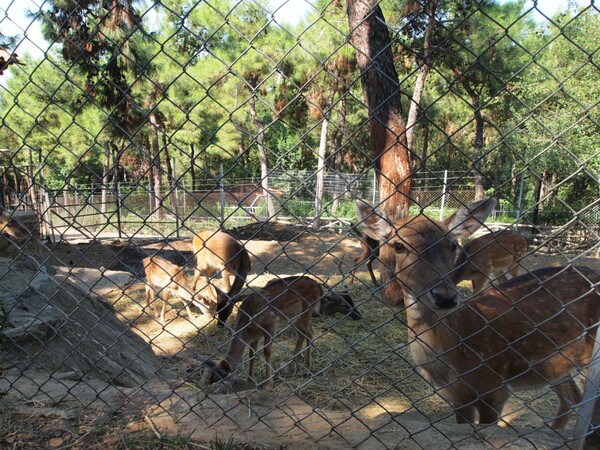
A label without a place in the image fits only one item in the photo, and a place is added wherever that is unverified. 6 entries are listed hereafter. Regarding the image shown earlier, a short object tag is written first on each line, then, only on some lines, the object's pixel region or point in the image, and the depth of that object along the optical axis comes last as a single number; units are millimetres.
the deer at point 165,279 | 7045
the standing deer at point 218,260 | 8008
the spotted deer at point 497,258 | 6827
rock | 2979
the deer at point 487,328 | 2510
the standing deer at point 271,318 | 4703
